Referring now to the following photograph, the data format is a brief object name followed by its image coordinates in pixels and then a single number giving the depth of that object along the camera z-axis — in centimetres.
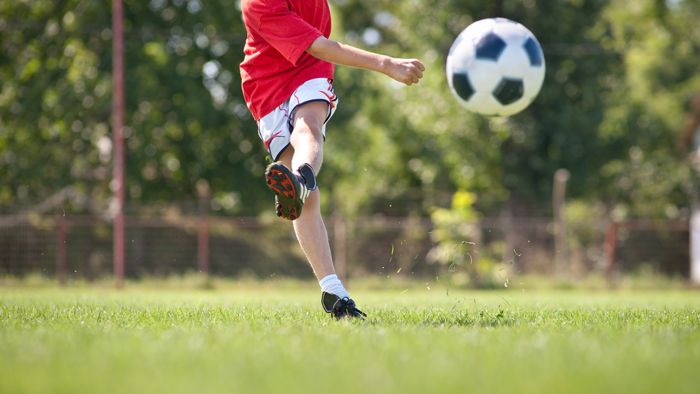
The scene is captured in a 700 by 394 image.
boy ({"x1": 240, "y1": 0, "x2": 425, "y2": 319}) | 886
